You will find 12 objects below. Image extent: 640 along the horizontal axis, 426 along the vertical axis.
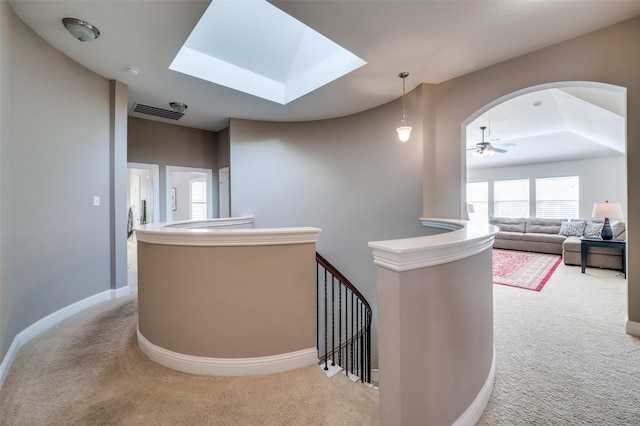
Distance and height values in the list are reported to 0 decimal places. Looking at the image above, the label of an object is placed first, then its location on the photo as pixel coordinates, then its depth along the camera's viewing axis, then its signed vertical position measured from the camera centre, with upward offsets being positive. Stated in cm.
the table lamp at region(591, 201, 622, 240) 435 -1
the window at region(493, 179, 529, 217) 887 +41
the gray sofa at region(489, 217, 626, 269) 517 -75
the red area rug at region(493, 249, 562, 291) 452 -117
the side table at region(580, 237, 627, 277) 471 -62
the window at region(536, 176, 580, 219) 796 +38
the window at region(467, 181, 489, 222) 967 +47
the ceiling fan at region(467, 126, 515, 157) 550 +128
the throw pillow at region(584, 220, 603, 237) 639 -46
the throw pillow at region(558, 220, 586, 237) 685 -49
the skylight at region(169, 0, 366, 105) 330 +213
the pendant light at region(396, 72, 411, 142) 336 +99
